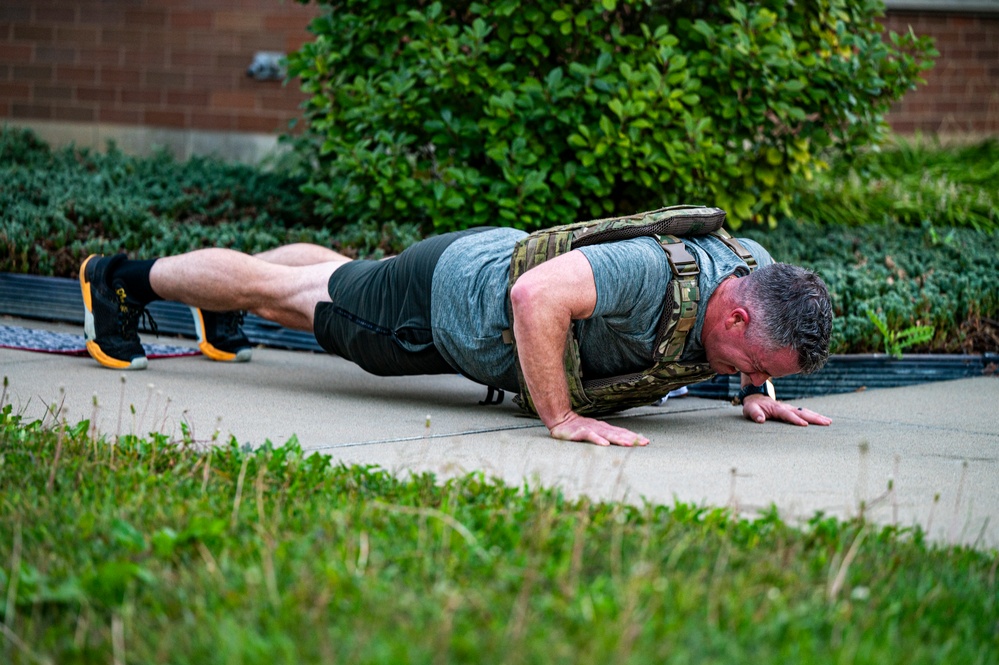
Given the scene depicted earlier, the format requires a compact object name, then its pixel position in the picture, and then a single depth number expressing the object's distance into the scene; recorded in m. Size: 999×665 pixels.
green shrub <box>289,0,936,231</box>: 6.29
